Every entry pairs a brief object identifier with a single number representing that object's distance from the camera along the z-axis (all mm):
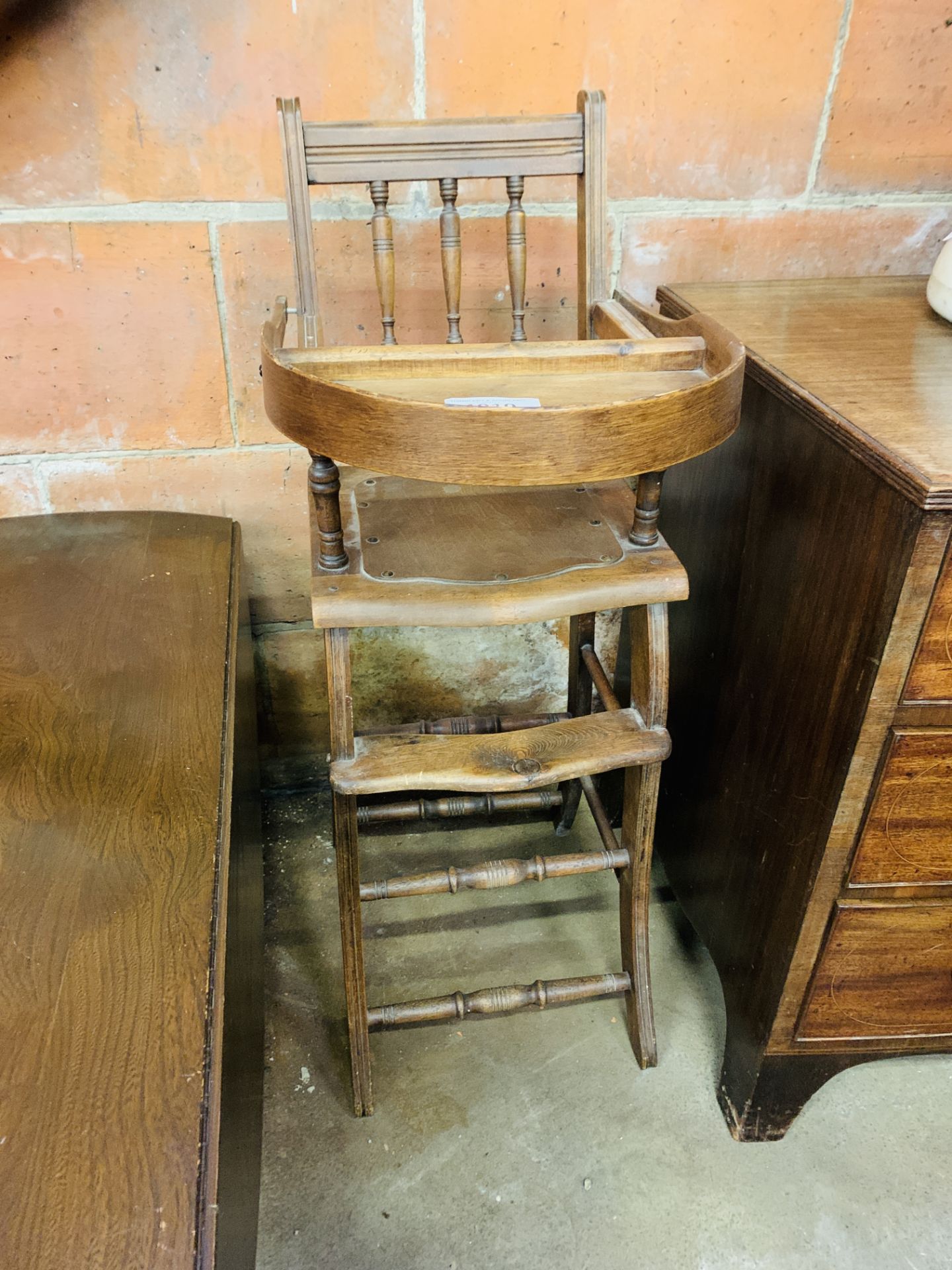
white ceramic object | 1047
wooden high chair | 694
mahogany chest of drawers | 774
